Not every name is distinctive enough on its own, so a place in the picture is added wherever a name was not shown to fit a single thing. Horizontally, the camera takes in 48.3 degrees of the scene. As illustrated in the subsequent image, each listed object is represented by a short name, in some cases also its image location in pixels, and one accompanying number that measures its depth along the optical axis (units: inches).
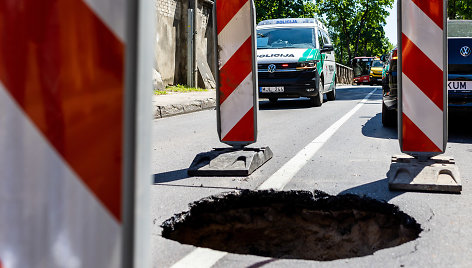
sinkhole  126.9
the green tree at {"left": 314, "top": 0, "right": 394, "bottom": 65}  2180.1
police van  481.7
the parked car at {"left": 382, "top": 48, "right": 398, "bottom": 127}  277.4
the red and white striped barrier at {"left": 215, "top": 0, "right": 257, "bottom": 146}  182.9
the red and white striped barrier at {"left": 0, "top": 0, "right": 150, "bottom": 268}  30.8
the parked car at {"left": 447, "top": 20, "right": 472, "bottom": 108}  263.3
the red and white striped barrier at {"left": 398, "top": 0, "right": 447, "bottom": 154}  148.7
